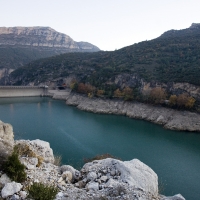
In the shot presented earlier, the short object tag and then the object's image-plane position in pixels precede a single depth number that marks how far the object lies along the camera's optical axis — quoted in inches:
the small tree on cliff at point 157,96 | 1622.8
